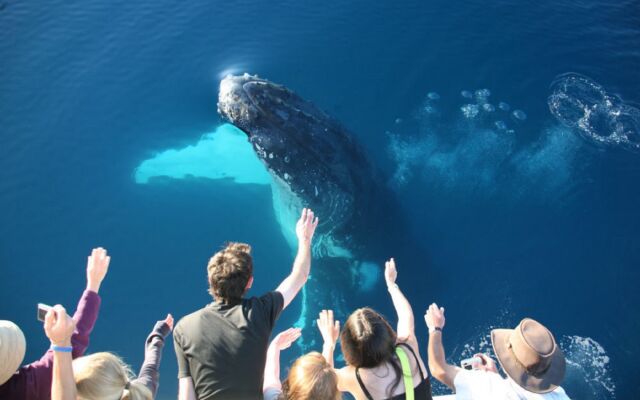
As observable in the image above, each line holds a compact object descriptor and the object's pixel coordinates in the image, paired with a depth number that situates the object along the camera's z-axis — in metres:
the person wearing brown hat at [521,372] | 5.32
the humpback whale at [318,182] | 11.66
